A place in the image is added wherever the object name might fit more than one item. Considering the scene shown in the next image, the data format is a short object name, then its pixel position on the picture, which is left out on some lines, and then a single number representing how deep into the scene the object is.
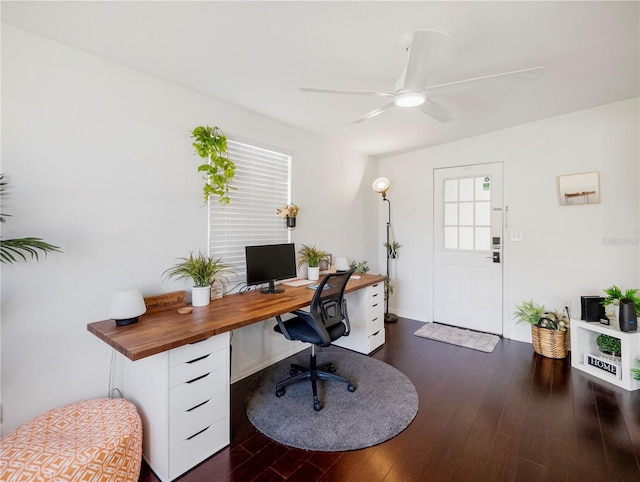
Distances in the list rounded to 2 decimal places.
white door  3.63
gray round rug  1.87
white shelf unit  2.38
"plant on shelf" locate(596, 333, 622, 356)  2.52
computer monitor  2.49
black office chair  2.16
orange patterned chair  1.21
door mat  3.33
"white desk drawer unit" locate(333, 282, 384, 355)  3.12
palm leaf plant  1.43
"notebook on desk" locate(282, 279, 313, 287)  2.96
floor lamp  4.12
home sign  2.47
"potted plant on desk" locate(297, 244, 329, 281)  3.22
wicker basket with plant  2.95
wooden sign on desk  1.98
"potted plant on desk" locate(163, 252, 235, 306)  2.17
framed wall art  2.99
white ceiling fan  1.43
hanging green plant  2.25
